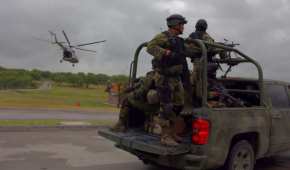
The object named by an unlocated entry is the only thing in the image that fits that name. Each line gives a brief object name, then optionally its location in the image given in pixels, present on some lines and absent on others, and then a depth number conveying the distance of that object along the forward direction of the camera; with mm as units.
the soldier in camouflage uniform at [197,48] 6152
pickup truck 5633
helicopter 56688
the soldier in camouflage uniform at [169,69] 5836
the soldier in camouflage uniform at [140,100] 6230
